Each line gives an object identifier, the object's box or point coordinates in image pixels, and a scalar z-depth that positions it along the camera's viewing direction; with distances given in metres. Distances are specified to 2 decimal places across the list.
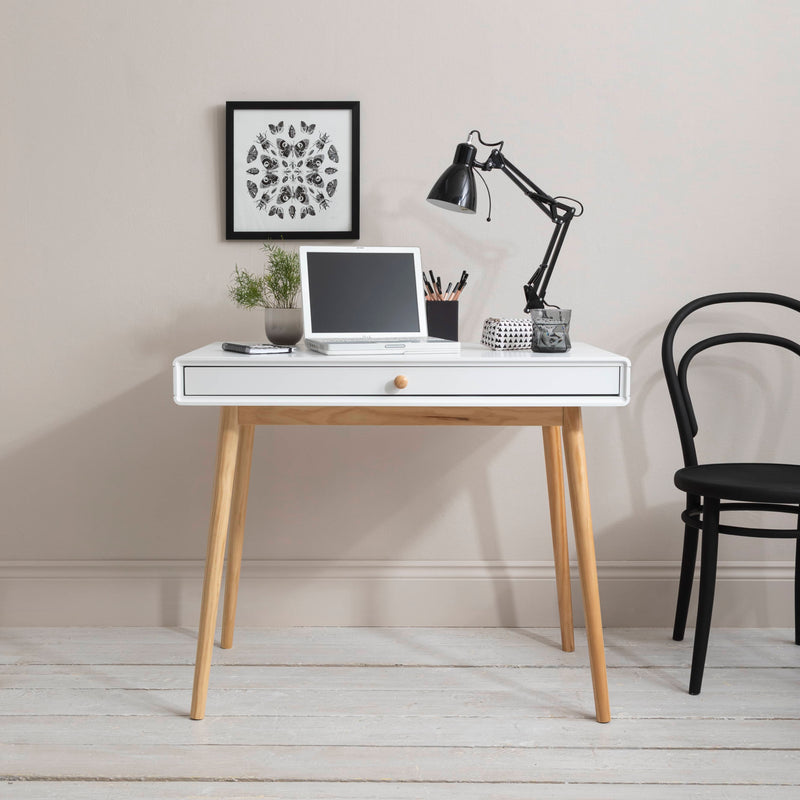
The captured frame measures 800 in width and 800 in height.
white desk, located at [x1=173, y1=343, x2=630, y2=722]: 1.77
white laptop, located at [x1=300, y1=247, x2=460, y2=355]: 1.98
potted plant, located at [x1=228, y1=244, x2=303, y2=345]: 1.99
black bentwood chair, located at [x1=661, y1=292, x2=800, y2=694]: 1.90
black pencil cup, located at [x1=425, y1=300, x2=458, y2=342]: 2.07
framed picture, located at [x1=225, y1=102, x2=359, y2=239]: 2.28
